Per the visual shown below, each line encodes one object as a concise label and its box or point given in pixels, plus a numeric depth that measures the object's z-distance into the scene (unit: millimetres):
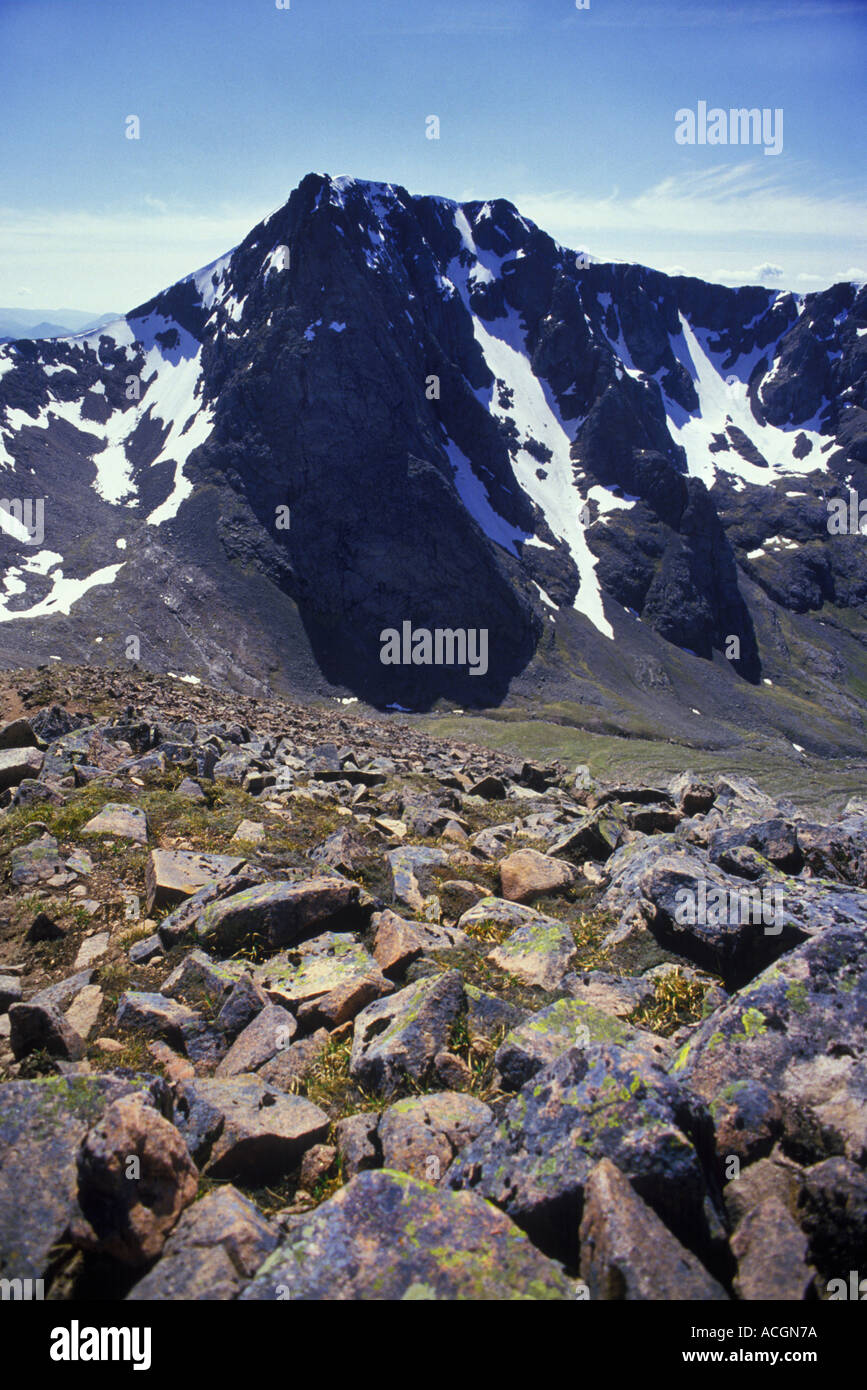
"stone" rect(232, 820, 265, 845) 12031
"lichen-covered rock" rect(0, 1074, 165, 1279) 4129
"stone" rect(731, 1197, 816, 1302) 3920
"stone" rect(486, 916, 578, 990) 8164
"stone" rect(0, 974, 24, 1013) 7128
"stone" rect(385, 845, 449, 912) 10156
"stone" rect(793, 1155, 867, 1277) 4020
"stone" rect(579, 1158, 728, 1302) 3797
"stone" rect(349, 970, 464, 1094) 6133
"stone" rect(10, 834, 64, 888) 9797
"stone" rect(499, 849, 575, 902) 10922
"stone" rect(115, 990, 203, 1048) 6805
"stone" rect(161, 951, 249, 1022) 7328
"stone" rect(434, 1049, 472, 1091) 6098
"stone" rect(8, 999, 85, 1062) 6191
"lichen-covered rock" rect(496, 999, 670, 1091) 5902
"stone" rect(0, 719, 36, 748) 16359
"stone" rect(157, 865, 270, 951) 8547
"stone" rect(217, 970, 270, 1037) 6961
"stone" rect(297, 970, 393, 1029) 7062
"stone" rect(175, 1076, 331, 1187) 5141
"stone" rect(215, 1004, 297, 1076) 6508
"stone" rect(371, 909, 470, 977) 8039
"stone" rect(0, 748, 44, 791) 14047
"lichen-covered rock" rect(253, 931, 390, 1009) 7363
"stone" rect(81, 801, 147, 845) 11406
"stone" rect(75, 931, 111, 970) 8312
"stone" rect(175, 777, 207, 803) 13978
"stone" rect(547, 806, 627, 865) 12933
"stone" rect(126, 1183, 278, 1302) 3934
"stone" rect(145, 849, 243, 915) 9344
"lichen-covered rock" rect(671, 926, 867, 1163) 4734
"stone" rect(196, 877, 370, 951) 8414
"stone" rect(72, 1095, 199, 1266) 4238
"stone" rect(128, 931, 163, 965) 8258
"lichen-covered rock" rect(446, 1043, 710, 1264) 4273
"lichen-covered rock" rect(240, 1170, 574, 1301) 3900
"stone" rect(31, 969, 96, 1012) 7312
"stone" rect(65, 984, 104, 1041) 6996
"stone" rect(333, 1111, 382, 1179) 5156
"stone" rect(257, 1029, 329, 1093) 6301
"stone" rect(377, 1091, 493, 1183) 5012
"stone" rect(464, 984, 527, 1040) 6695
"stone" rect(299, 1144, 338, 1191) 5164
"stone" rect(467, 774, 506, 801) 21375
